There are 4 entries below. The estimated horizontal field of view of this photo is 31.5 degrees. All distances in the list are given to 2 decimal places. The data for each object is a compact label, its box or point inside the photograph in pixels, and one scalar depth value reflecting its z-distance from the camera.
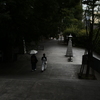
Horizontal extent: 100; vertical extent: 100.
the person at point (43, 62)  13.18
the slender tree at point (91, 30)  10.38
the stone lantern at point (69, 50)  22.67
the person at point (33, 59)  12.84
